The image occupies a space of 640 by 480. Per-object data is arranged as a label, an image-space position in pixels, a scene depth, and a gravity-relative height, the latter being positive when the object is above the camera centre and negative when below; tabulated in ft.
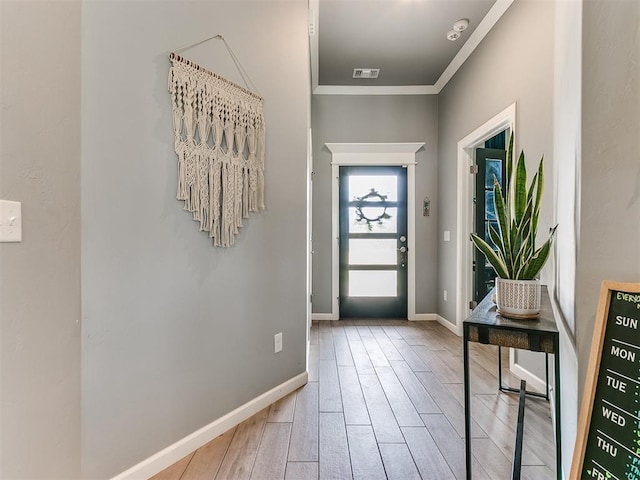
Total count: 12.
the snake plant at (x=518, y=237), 4.22 -0.02
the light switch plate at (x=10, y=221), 3.27 +0.12
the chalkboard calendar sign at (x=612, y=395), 2.42 -1.26
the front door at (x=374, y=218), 13.69 +0.71
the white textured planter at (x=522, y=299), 4.07 -0.80
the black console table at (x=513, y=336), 3.66 -1.18
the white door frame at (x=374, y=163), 13.44 +2.78
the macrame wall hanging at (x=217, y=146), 5.04 +1.52
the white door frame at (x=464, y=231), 11.26 +0.14
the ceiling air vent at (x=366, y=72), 11.98 +6.10
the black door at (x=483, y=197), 11.28 +1.33
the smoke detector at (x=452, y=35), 9.77 +6.09
